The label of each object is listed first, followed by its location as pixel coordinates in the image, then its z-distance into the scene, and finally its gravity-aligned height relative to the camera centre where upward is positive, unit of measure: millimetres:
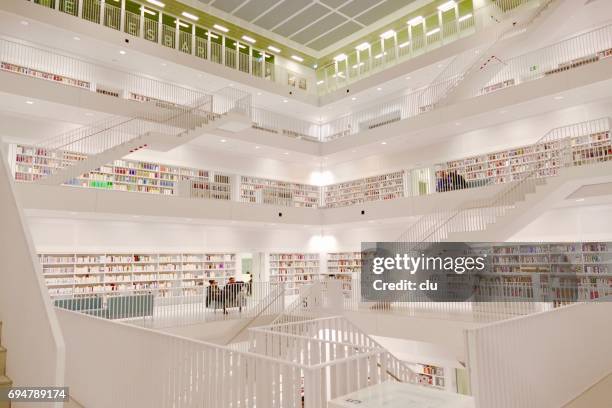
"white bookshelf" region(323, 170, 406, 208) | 17328 +2734
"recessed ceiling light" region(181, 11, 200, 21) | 16748 +9578
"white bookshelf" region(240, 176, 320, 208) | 16469 +2602
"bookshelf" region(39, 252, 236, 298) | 12352 -512
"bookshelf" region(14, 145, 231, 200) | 12156 +2700
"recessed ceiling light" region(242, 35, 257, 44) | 18481 +9501
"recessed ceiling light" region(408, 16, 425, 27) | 17328 +9535
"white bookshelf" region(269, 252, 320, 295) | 17891 -677
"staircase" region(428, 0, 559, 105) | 12766 +5890
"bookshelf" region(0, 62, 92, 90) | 13219 +5997
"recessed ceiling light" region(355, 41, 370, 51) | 19266 +9434
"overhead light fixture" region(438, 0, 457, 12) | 16297 +9516
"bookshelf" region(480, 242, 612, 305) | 9562 -619
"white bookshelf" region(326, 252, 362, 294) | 17869 -546
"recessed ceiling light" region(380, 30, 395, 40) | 18312 +9501
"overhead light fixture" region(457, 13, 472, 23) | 15203 +8396
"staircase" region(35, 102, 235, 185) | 12800 +3969
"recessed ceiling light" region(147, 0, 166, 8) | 16036 +9662
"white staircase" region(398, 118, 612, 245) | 10016 +1286
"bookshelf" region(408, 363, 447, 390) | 12672 -3806
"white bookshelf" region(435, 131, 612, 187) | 10352 +2724
